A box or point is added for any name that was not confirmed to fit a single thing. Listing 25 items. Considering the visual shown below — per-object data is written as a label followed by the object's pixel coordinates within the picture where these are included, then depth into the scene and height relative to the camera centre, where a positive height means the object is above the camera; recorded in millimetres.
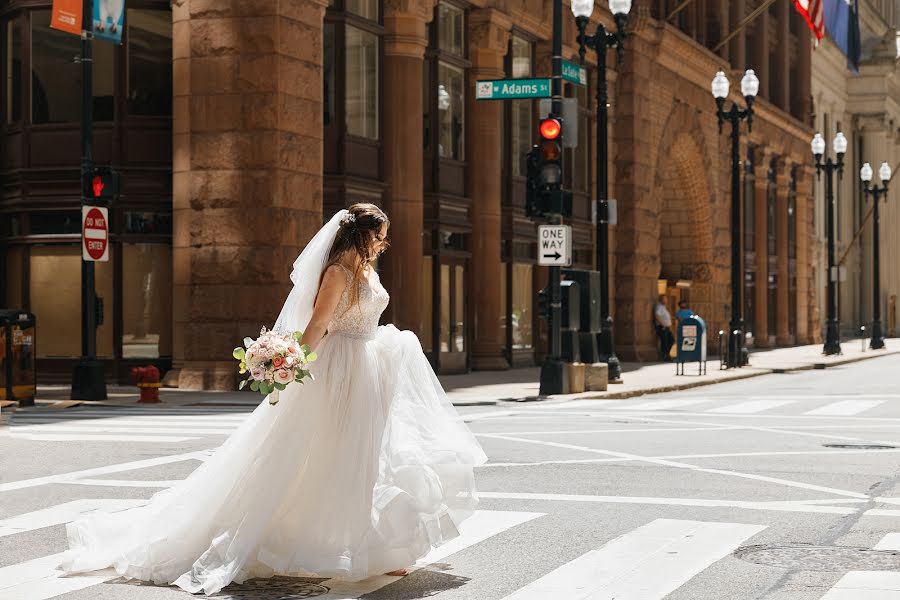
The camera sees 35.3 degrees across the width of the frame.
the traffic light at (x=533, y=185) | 23328 +2151
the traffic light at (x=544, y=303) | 23750 +188
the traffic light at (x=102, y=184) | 21484 +2035
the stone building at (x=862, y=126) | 78812 +10908
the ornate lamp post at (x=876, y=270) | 54006 +1668
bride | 7398 -843
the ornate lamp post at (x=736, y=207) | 34594 +2614
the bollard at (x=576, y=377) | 23750 -1068
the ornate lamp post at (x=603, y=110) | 26234 +3854
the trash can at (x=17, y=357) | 20438 -561
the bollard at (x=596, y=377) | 24562 -1109
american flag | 46781 +9819
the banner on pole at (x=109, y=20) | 21984 +4670
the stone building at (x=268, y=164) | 23859 +2878
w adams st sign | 23344 +3759
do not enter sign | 21453 +1288
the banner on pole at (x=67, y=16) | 21156 +4559
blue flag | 54188 +11399
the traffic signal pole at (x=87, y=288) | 21406 +458
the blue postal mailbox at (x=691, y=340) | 31016 -594
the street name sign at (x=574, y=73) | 23609 +4070
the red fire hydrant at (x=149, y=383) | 20891 -970
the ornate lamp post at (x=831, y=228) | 46344 +2822
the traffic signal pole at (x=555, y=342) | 23344 -463
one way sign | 23469 +1149
